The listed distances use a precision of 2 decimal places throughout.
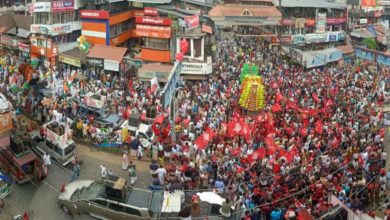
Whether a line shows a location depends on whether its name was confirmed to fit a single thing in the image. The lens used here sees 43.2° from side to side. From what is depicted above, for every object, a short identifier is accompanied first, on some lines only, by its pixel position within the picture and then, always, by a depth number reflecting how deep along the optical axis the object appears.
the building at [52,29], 40.44
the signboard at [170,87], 22.92
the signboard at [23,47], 41.62
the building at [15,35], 42.58
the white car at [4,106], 25.12
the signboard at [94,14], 43.75
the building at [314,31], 49.72
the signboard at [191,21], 39.47
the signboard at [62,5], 41.91
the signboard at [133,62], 40.16
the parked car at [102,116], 27.69
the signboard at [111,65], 39.59
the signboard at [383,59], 42.41
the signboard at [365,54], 44.01
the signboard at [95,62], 39.94
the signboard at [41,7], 41.19
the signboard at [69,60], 40.53
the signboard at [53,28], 41.69
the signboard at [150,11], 44.47
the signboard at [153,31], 40.22
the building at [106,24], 43.94
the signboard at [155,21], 40.11
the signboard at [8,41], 43.38
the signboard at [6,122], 24.48
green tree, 57.10
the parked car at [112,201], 18.47
